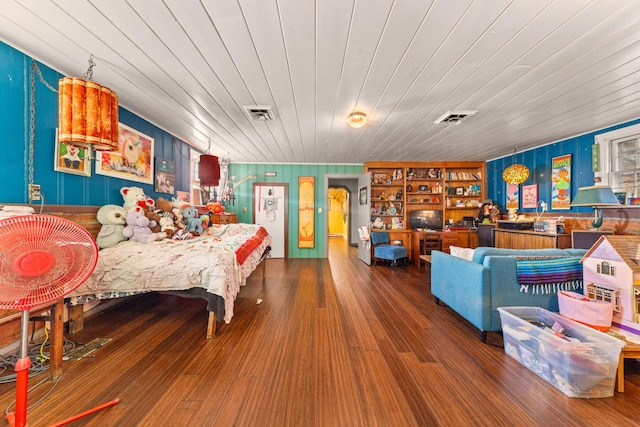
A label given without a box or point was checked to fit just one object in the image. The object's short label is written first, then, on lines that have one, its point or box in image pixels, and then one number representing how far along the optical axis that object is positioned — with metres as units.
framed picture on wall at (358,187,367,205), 5.24
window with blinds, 2.99
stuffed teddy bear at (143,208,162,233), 2.71
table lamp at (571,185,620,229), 2.77
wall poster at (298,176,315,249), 5.77
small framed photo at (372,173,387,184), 5.71
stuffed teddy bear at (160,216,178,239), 2.81
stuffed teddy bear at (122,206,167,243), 2.54
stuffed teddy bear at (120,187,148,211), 2.73
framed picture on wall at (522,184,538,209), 4.29
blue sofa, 1.96
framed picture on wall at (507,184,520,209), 4.73
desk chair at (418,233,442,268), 5.04
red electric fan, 0.94
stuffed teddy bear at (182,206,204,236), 3.22
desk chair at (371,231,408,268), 4.96
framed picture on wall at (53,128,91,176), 2.11
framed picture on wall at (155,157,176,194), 3.42
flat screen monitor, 5.44
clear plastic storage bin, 1.39
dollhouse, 1.63
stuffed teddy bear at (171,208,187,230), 3.07
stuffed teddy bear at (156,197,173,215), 3.09
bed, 1.97
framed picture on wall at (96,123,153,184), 2.62
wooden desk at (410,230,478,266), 5.08
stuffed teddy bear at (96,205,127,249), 2.43
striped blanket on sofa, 1.96
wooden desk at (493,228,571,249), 3.52
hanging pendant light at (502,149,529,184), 3.98
